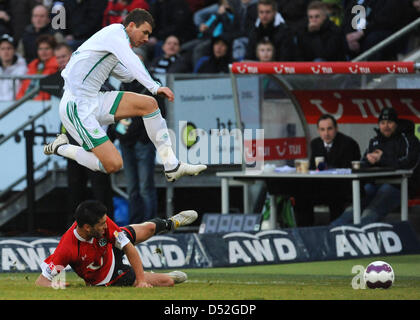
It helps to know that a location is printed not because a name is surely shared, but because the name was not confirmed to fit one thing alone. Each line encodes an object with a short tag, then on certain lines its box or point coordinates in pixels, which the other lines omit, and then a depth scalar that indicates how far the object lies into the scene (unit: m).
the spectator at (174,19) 18.84
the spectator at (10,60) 17.70
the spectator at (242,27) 17.64
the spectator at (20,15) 19.64
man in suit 15.48
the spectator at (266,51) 16.52
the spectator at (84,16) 18.48
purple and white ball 10.88
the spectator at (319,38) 16.27
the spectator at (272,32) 16.69
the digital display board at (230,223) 14.75
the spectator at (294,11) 17.77
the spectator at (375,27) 15.56
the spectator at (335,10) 17.02
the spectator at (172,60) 17.67
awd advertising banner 13.46
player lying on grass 10.53
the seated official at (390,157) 15.24
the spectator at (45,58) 17.19
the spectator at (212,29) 17.91
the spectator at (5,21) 19.61
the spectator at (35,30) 18.50
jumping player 11.52
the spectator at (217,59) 17.27
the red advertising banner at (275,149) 15.99
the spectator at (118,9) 18.47
